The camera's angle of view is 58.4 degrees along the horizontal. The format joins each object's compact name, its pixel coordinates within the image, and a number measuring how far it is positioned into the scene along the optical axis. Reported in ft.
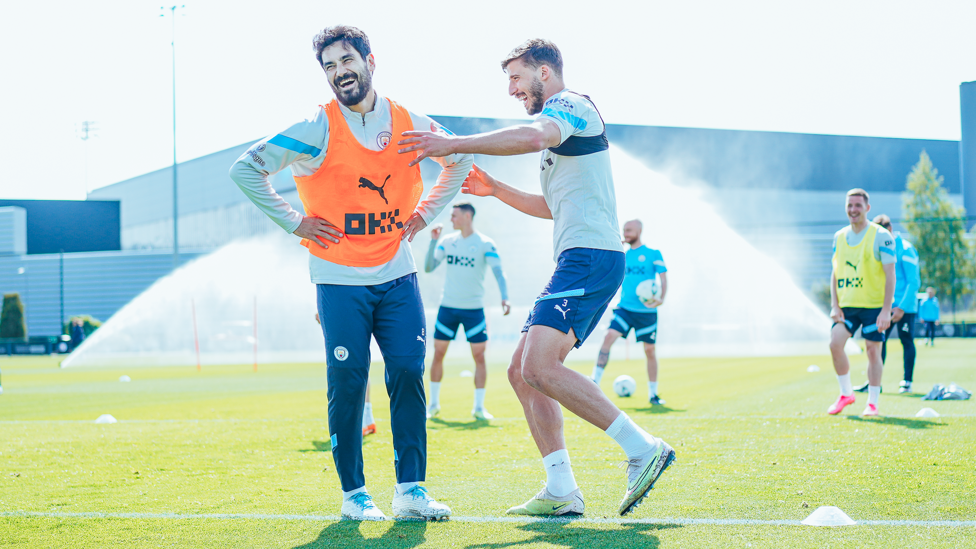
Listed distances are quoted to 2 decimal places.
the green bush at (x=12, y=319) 157.28
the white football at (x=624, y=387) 36.37
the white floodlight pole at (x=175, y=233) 136.46
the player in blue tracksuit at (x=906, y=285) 35.27
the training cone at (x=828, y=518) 11.40
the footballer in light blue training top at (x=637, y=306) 33.40
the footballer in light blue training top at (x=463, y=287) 30.45
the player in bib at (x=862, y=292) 25.96
